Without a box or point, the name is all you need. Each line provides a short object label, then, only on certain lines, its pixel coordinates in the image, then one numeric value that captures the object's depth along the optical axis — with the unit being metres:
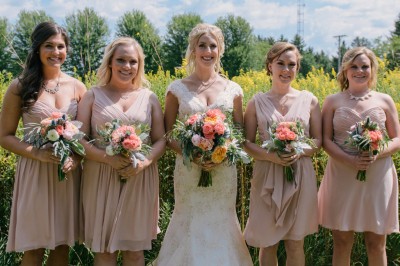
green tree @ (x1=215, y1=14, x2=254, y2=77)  41.44
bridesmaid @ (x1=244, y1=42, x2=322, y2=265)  4.95
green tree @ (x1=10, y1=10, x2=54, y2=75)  22.68
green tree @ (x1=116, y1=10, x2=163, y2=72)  31.33
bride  5.09
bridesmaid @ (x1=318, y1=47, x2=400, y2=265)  5.02
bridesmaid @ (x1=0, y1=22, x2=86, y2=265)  4.61
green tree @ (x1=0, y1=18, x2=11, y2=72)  27.59
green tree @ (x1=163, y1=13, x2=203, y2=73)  36.12
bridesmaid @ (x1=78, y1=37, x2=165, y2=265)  4.70
